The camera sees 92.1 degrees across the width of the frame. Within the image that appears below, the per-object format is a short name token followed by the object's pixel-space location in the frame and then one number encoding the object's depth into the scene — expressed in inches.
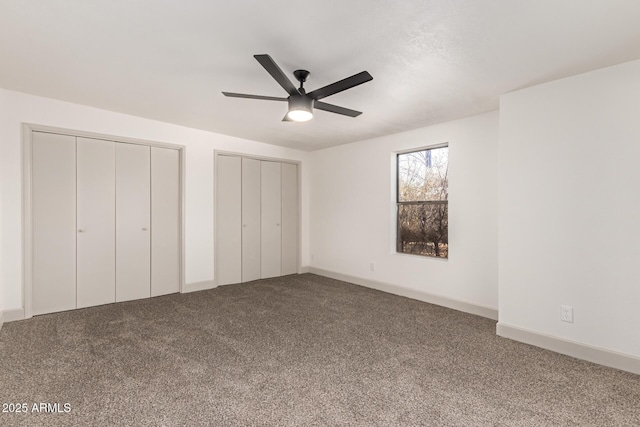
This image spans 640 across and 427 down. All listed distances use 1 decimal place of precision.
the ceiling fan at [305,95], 85.9
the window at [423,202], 165.8
